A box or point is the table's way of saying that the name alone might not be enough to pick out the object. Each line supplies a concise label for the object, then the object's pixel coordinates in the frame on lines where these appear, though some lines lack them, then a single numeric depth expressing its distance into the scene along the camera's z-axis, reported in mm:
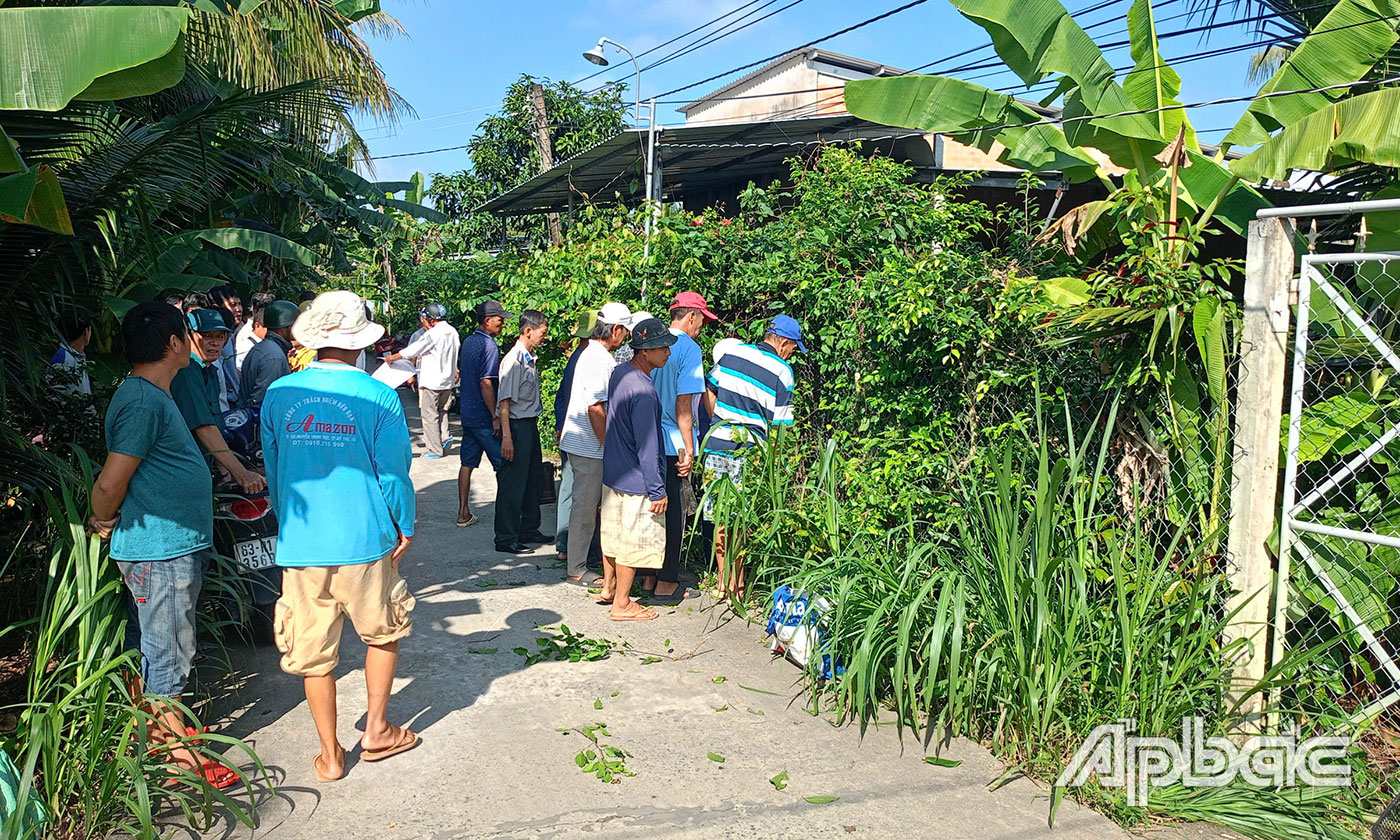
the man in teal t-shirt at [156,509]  3881
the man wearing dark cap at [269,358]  6754
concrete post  4016
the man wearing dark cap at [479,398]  7820
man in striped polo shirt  6348
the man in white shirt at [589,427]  6531
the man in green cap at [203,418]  5016
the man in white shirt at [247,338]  8445
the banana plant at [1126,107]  5012
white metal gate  3932
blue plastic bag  4949
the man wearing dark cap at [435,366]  11258
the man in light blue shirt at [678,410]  6379
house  10562
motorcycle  5133
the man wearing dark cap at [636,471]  5996
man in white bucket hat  3979
